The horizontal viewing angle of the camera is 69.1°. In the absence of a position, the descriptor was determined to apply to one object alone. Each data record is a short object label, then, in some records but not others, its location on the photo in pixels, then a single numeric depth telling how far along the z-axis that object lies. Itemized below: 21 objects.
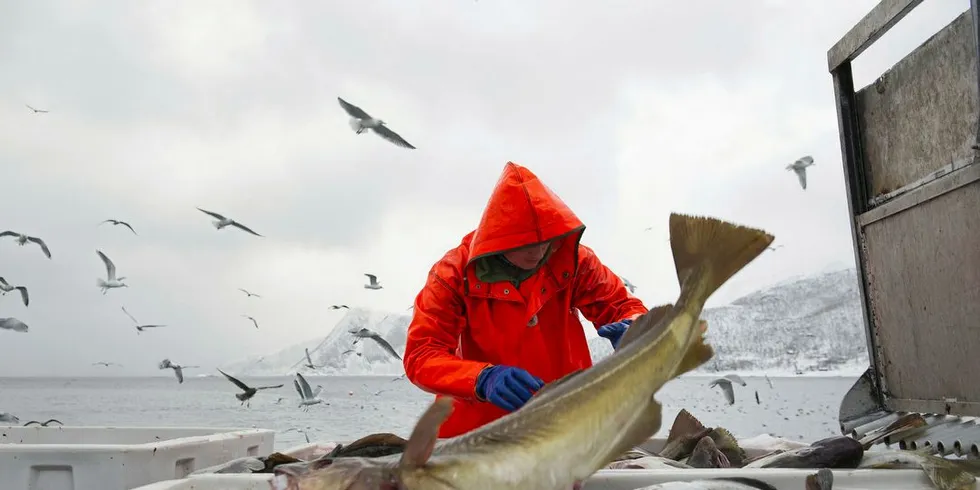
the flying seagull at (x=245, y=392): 7.15
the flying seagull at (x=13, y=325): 13.50
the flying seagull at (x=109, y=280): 15.41
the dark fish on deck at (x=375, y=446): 2.39
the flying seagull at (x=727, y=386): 11.78
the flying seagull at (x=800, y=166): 13.54
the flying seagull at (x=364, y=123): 10.09
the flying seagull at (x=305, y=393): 11.02
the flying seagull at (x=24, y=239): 13.45
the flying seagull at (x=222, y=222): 12.85
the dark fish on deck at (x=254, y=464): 2.65
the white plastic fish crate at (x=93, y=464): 3.09
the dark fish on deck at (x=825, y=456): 2.48
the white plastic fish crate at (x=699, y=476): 2.07
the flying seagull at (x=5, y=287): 12.97
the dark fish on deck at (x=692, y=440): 3.09
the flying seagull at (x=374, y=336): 11.20
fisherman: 3.42
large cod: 1.35
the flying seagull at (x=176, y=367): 14.99
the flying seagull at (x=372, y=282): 15.84
